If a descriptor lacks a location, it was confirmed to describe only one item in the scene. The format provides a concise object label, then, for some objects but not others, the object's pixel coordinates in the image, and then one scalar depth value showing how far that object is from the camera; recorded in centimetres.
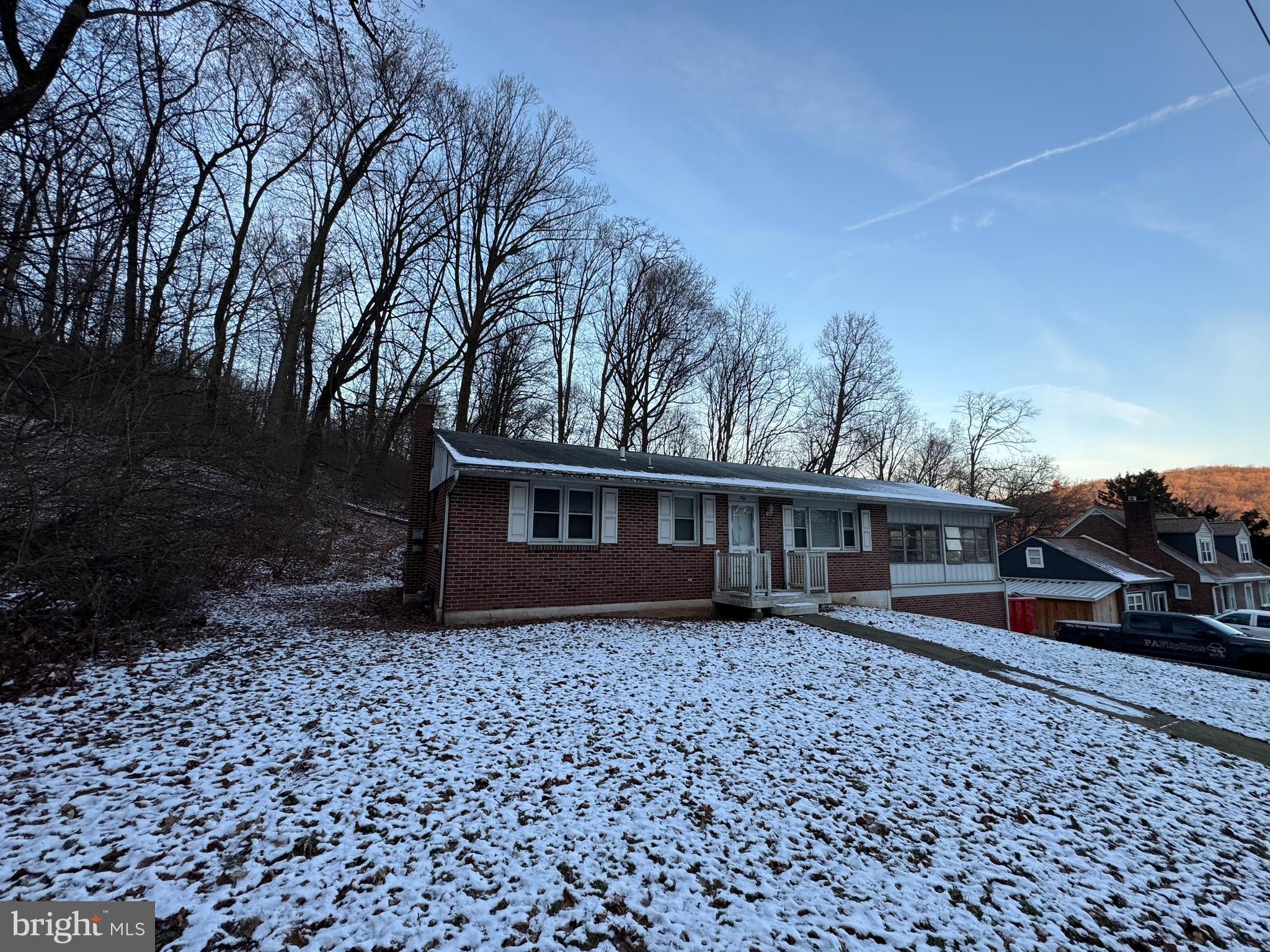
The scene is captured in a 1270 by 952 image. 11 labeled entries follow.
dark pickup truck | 1234
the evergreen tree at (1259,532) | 3325
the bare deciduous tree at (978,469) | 3916
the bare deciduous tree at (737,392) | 3081
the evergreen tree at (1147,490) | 3884
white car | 1803
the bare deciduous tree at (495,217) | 2097
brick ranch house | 975
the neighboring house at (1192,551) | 2678
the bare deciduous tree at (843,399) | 3066
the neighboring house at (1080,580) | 2370
